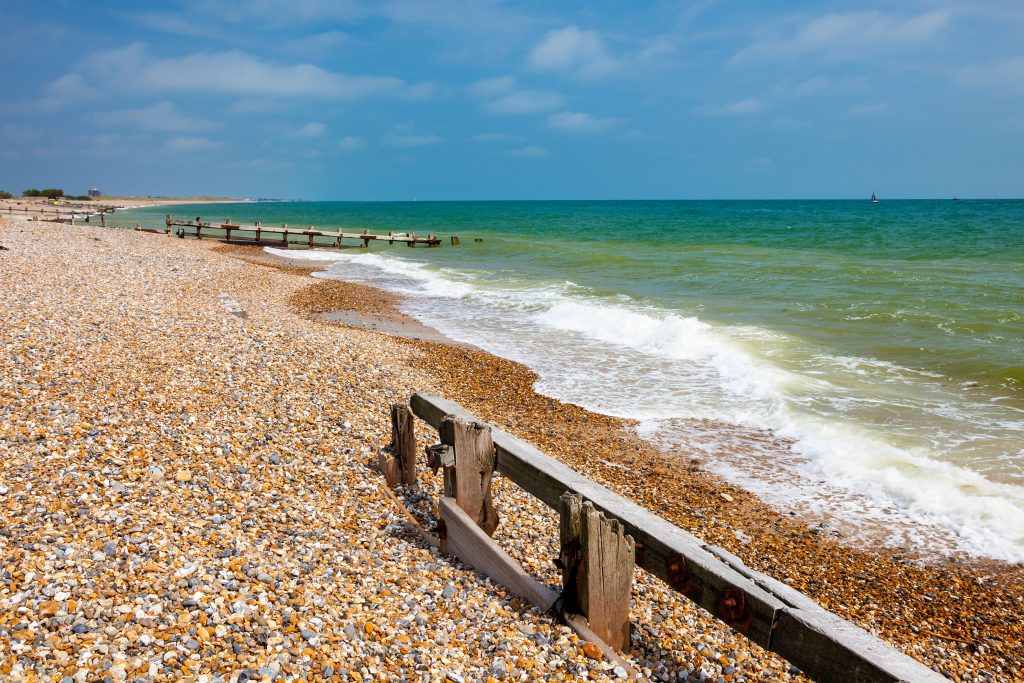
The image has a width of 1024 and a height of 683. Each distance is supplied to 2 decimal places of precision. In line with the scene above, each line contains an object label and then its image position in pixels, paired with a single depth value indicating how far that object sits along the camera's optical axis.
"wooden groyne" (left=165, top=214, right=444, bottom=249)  38.59
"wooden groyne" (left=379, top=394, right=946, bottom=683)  2.95
